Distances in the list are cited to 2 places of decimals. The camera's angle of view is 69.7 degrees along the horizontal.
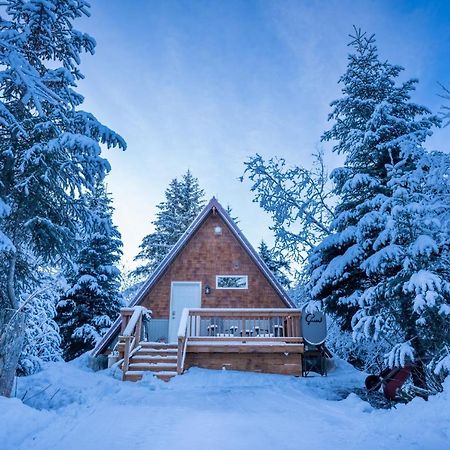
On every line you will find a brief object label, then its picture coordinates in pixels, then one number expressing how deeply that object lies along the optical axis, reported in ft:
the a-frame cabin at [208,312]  28.37
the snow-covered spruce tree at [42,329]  32.32
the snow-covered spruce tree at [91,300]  46.83
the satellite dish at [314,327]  34.91
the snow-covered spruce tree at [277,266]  65.16
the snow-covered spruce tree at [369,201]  21.13
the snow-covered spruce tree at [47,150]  18.70
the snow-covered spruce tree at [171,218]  67.36
